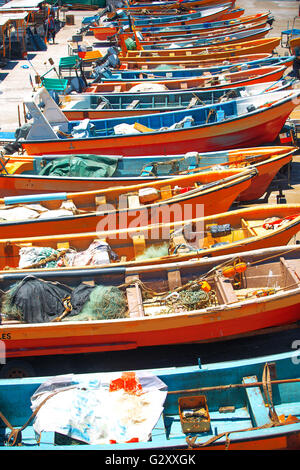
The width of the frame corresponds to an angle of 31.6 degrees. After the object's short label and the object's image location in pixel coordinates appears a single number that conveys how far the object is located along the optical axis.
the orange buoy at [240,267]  8.24
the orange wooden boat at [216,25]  24.58
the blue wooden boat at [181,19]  26.58
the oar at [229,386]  6.60
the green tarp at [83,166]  11.88
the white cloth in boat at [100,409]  6.23
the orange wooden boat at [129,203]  10.13
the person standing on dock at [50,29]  27.80
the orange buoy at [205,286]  8.23
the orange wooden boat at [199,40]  22.20
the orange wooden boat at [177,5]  29.58
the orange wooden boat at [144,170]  11.42
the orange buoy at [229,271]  8.27
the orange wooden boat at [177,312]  7.57
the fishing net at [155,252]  9.28
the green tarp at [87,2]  34.62
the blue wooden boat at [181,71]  17.72
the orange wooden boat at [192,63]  19.03
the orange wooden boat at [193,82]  16.66
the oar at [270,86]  14.91
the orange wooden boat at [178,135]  13.07
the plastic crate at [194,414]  6.45
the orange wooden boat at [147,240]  9.09
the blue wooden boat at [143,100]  14.80
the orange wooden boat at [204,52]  19.91
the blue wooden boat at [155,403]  6.27
